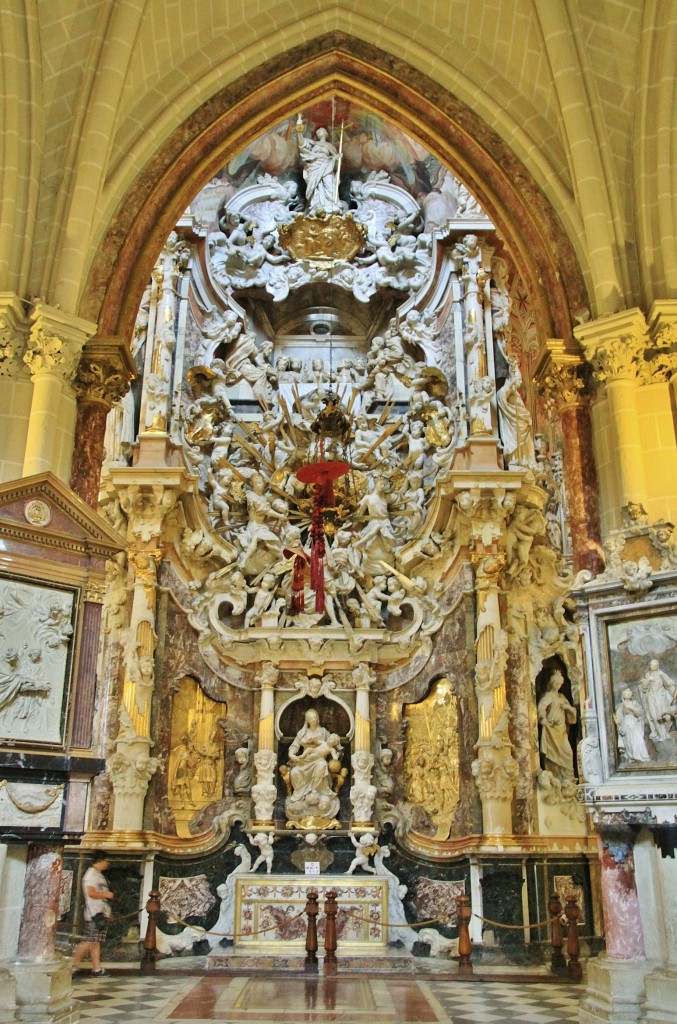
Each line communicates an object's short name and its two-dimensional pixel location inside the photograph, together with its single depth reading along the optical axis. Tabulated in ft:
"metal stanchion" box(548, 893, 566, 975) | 33.24
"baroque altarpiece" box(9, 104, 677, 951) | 38.88
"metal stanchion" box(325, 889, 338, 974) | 32.78
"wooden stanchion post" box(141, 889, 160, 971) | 33.27
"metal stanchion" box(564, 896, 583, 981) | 31.96
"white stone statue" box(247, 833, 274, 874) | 40.01
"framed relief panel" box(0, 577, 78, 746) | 21.50
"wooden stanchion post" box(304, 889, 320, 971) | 33.65
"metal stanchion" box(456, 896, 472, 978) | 33.22
